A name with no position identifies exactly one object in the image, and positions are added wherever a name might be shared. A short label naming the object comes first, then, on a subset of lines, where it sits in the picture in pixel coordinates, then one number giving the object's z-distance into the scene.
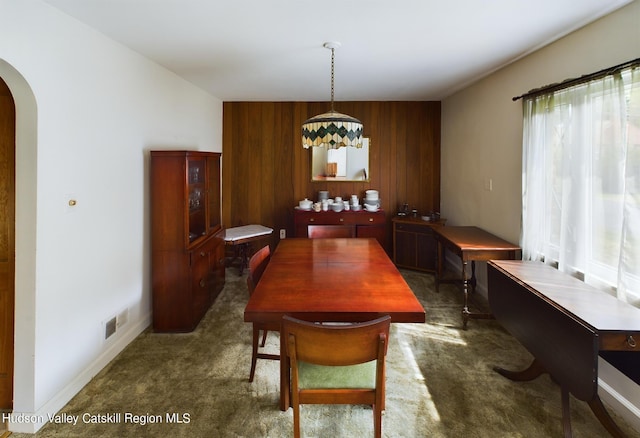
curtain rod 1.81
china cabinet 2.82
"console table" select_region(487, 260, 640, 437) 1.44
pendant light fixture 2.47
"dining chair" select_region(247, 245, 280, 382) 2.06
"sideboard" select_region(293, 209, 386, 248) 4.64
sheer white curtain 1.85
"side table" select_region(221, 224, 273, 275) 4.16
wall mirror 5.00
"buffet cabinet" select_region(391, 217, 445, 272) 4.34
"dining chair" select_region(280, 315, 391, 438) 1.33
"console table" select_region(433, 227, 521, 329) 2.84
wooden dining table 1.58
